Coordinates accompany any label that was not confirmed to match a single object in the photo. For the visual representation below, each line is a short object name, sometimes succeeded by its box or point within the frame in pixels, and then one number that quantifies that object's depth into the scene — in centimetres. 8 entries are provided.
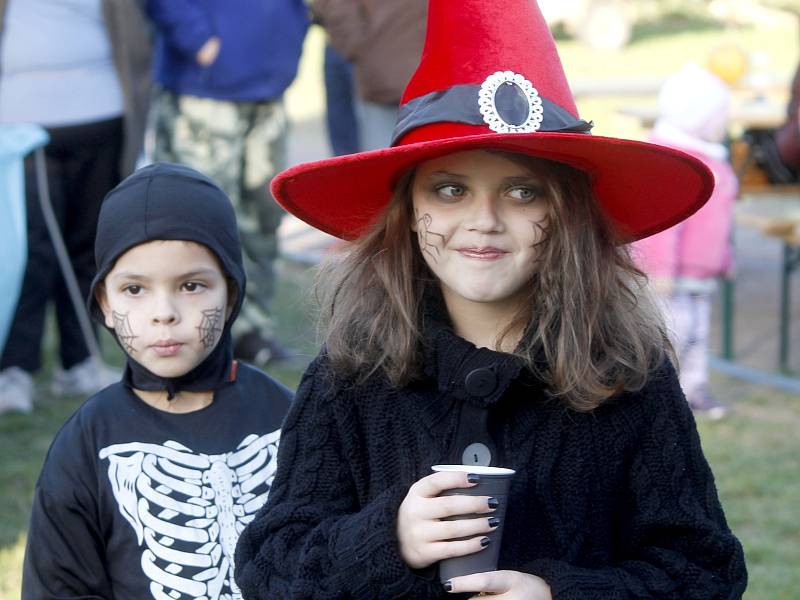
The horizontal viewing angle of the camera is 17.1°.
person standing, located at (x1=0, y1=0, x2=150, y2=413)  1146
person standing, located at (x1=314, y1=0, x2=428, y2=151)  1252
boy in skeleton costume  528
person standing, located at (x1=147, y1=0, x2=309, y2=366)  1215
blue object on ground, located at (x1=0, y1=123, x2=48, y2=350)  877
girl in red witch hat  424
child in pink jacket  1227
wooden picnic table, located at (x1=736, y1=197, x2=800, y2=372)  1414
